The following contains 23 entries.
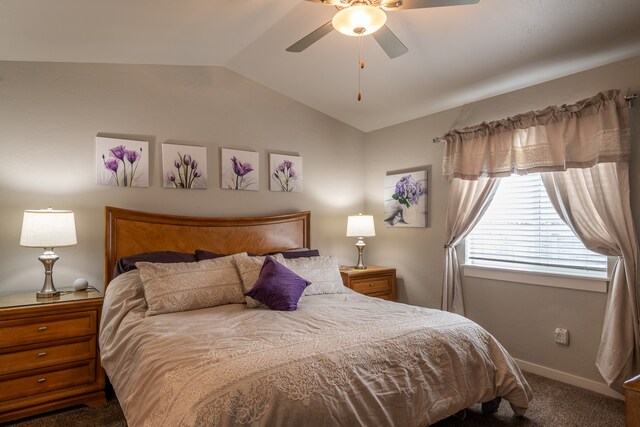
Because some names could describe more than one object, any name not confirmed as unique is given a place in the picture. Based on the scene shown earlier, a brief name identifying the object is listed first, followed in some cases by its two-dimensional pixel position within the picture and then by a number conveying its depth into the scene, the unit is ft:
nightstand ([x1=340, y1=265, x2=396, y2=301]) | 13.15
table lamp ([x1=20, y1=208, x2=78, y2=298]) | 8.55
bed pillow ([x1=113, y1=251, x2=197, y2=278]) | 9.72
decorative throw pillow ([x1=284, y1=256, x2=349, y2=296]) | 10.47
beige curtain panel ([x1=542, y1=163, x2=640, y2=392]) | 8.44
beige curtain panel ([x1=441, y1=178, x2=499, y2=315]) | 11.62
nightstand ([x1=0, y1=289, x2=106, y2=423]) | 7.90
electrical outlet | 9.82
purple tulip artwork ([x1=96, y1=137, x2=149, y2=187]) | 10.49
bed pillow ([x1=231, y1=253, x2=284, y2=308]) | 8.95
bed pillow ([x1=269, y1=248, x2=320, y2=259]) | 11.90
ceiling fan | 6.17
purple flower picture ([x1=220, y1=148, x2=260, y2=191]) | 12.51
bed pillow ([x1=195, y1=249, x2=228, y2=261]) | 10.64
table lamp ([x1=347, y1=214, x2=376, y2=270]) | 13.93
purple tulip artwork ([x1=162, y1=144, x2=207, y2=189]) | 11.47
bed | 4.95
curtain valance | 8.71
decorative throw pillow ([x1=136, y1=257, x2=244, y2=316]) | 8.31
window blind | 9.91
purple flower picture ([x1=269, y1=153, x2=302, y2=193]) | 13.50
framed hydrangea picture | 13.53
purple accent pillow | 8.63
